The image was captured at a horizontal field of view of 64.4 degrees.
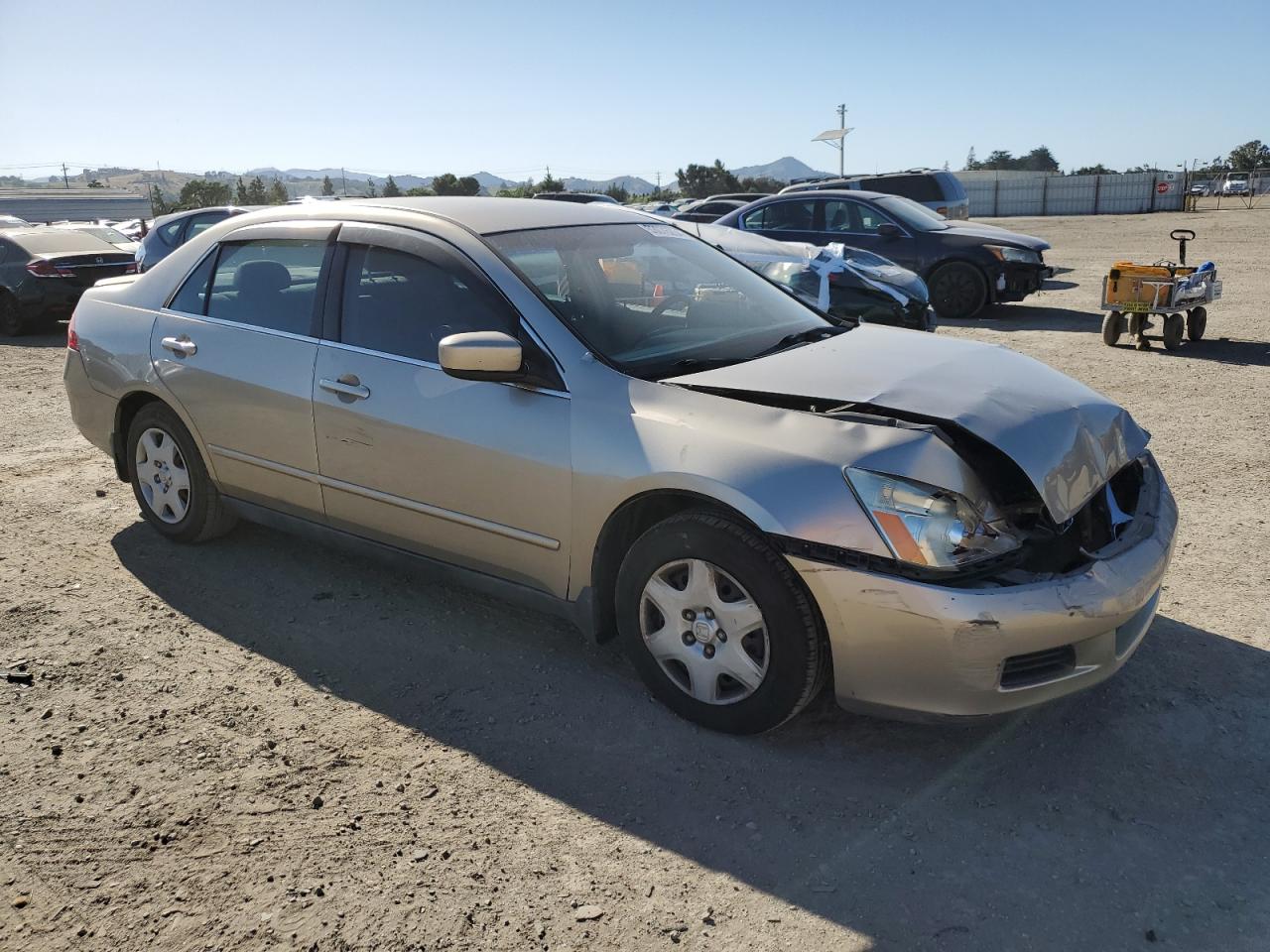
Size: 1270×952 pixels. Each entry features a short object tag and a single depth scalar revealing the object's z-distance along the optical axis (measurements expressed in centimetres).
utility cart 959
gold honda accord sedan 286
